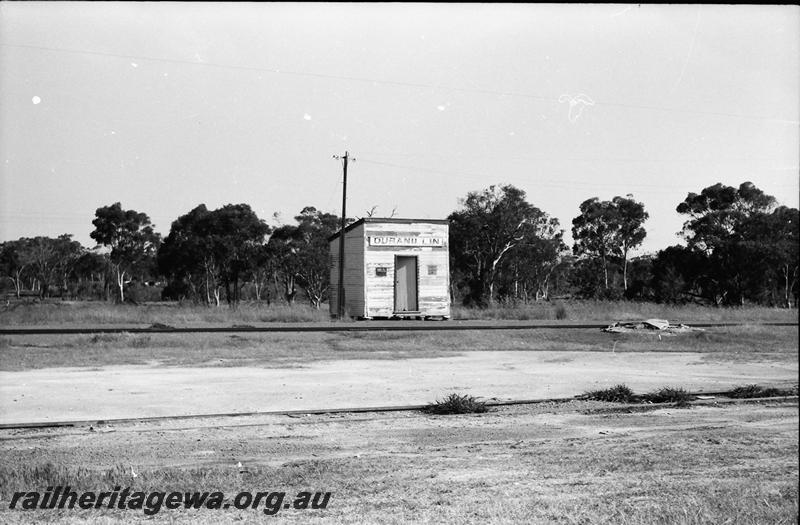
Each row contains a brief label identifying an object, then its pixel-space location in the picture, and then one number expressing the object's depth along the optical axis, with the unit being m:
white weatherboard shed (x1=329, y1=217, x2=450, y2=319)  32.53
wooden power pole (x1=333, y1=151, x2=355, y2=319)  34.06
